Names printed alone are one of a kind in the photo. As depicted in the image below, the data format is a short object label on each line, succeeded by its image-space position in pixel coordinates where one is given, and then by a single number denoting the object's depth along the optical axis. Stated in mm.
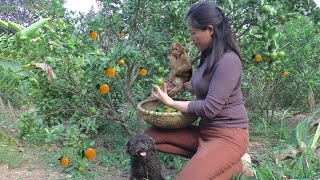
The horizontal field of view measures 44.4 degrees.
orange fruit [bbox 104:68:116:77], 3174
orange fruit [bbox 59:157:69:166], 3371
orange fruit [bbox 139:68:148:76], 3541
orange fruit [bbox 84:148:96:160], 3287
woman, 2668
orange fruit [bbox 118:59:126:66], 3316
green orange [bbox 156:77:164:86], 3267
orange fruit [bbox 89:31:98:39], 3601
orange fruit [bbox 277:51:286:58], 3465
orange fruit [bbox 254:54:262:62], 3641
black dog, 3010
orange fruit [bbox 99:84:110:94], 3417
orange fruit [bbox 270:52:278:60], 3492
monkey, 3268
